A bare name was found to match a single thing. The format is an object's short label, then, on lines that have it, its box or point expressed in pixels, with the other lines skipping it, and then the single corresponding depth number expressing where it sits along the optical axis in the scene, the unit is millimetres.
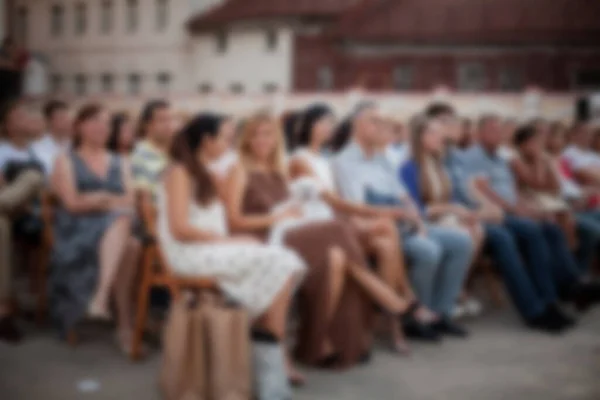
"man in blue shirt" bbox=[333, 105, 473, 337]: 5094
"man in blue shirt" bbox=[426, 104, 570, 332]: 5531
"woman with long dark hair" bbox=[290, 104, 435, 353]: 4805
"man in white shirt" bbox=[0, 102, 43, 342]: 4695
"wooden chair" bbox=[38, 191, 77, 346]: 4992
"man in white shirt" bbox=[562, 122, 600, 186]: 7625
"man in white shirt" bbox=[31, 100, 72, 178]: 6172
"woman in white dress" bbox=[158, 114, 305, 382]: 3711
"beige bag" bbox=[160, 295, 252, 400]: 3500
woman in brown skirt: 4340
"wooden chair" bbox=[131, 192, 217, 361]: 4281
